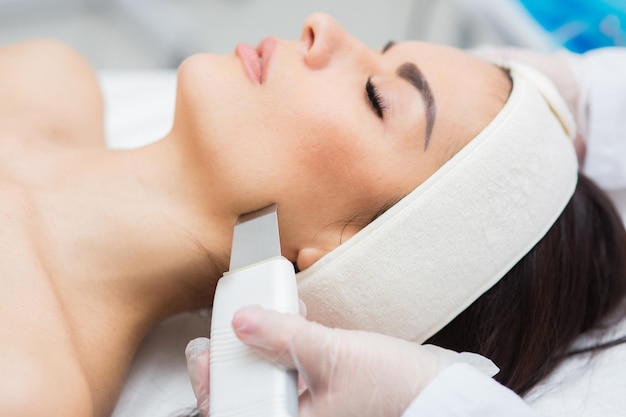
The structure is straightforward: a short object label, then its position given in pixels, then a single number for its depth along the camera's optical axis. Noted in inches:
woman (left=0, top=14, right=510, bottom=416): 22.3
